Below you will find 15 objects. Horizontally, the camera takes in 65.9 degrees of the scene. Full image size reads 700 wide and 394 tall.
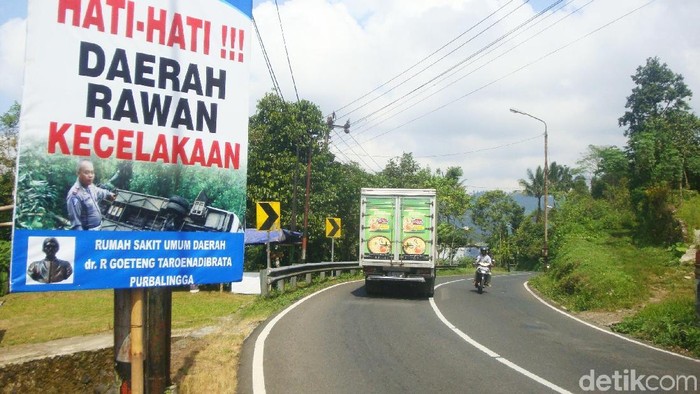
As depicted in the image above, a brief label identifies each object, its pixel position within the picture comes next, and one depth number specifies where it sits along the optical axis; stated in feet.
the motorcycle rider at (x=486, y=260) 67.56
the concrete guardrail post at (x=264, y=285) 53.62
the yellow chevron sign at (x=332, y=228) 87.13
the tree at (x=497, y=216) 224.12
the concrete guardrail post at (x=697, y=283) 36.99
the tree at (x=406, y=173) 171.83
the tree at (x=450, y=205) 177.78
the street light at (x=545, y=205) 114.73
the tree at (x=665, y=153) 85.51
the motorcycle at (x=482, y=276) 67.36
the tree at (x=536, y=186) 222.69
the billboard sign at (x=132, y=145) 13.80
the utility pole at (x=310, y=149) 97.55
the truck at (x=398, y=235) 56.85
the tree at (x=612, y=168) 114.01
